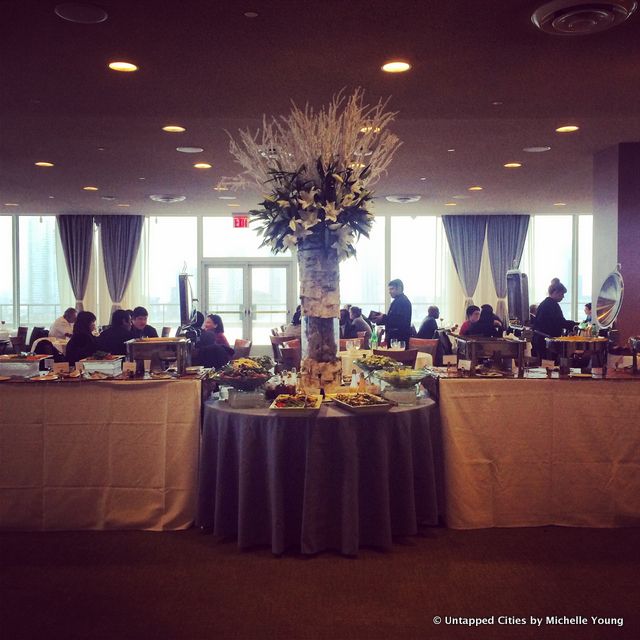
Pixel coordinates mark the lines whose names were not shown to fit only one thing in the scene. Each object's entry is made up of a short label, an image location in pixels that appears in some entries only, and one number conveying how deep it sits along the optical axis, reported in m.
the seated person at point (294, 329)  7.74
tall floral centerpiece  3.61
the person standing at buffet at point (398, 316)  7.52
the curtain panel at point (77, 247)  12.90
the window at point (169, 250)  13.45
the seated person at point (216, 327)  7.12
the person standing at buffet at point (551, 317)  6.55
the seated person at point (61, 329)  9.16
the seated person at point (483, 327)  6.74
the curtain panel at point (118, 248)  13.00
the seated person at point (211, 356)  5.77
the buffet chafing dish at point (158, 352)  4.12
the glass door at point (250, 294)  13.25
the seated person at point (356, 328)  7.78
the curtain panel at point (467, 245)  13.07
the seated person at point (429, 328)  9.00
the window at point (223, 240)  13.43
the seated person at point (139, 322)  6.84
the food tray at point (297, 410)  3.46
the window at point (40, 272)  13.33
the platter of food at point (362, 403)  3.48
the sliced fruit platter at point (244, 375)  3.66
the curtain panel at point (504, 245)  13.00
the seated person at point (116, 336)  5.90
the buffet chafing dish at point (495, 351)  4.06
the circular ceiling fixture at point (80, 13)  3.26
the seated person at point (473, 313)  9.20
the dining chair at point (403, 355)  5.26
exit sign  11.86
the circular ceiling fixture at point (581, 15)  3.26
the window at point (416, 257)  13.51
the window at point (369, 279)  13.51
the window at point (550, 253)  13.43
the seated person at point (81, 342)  5.48
